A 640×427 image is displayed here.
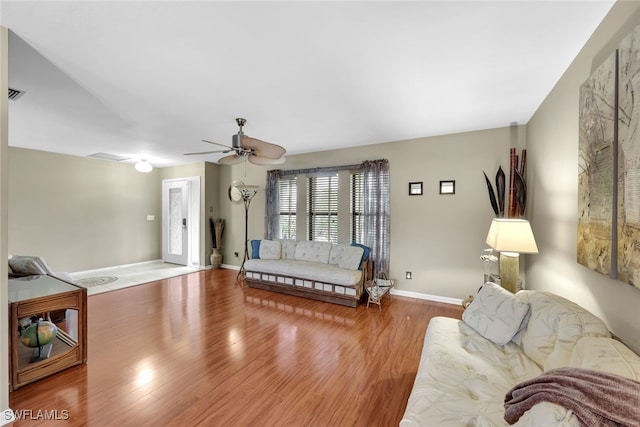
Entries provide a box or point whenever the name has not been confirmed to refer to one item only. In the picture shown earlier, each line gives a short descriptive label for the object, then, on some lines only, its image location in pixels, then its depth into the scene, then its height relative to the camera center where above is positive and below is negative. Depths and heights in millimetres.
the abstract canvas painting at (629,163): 1177 +238
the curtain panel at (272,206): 5312 +122
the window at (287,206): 5238 +123
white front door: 6348 -263
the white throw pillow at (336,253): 4199 -684
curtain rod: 4575 +806
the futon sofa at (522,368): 880 -776
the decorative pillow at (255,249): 4922 -719
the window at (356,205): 4547 +126
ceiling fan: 2762 +681
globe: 2086 -1022
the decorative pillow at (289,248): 4762 -685
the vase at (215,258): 6109 -1114
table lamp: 2191 -239
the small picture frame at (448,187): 3818 +381
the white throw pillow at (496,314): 1783 -760
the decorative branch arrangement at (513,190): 3074 +281
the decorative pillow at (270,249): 4734 -696
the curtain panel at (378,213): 4246 -15
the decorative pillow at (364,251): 3962 -620
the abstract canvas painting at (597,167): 1388 +270
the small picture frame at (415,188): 4059 +379
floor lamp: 5164 +368
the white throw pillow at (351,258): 3904 -712
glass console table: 1914 -930
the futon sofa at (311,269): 3754 -905
